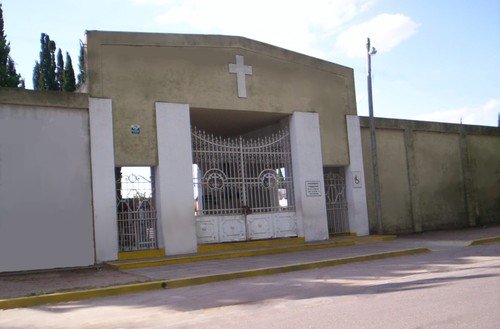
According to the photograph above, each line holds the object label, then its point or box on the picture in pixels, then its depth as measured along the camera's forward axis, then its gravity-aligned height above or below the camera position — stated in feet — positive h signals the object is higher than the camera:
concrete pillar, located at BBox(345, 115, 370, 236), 51.62 +1.75
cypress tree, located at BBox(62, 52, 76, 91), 92.17 +26.15
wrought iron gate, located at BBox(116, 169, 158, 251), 40.47 +0.06
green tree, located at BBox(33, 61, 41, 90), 103.96 +29.78
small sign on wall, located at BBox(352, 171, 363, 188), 51.84 +2.33
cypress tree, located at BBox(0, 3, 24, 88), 80.38 +26.19
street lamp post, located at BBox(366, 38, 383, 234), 52.29 +5.04
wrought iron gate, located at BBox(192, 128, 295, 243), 44.45 +2.53
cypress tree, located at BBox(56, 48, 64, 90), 100.95 +30.08
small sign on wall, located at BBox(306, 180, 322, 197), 48.24 +1.59
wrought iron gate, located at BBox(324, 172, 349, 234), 51.82 +0.03
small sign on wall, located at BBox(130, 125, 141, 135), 40.52 +6.85
